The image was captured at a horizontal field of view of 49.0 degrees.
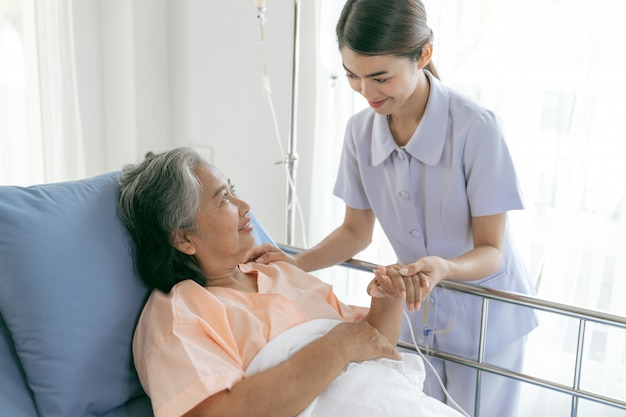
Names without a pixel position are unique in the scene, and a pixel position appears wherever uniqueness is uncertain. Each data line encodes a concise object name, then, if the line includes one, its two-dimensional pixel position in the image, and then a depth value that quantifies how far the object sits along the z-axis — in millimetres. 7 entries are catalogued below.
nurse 1638
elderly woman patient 1435
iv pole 2775
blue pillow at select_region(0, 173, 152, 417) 1508
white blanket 1479
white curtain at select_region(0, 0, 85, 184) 3211
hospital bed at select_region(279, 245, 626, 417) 1590
